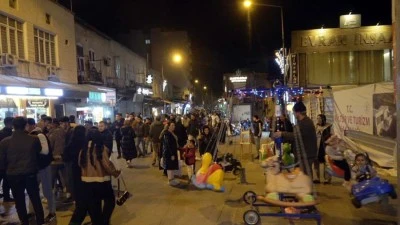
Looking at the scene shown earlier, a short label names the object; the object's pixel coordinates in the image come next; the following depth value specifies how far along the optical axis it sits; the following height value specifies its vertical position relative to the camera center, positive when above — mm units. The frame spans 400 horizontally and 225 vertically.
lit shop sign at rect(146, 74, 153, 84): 41906 +2298
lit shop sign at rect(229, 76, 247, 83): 32875 +1524
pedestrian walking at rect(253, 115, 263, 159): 16619 -1335
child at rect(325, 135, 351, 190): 8488 -1202
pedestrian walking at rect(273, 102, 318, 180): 8289 -737
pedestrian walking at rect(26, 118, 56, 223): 7255 -1161
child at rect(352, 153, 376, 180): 7426 -1307
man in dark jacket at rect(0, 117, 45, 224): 6695 -839
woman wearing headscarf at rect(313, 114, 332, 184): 10378 -1145
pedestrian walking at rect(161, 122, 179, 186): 10883 -1361
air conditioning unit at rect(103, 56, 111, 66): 27448 +2831
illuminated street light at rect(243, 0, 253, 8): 19492 +4427
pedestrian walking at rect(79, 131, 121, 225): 6047 -1003
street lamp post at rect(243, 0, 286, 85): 19552 +4151
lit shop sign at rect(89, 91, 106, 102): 20734 +398
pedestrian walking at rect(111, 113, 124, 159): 16219 -1008
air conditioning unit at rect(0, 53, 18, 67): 14758 +1660
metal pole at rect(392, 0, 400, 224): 5125 +412
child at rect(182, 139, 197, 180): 11242 -1475
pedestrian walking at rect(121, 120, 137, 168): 14031 -1378
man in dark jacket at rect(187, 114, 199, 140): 16922 -1097
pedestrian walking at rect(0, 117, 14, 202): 8302 -576
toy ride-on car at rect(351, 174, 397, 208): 6711 -1556
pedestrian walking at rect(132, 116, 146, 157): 16703 -1237
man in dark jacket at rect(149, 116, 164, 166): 14430 -1099
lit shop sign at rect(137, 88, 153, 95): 35344 +992
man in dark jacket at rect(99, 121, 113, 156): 11028 -635
